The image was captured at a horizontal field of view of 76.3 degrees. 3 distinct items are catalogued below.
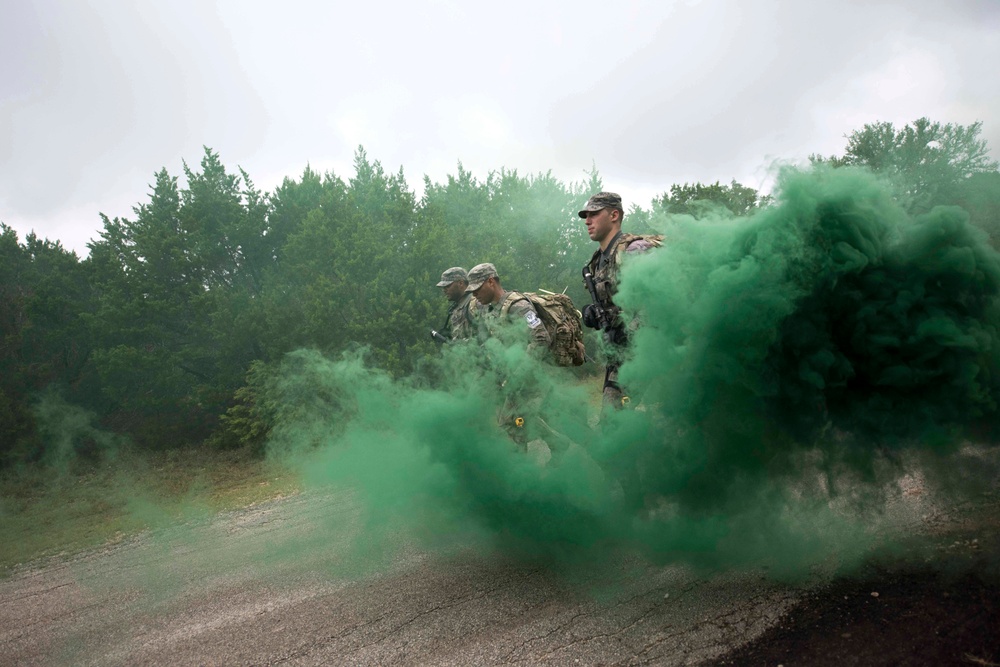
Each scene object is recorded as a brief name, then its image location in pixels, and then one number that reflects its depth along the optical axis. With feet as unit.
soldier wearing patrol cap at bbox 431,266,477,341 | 21.99
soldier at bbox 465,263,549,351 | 18.25
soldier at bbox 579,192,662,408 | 16.29
